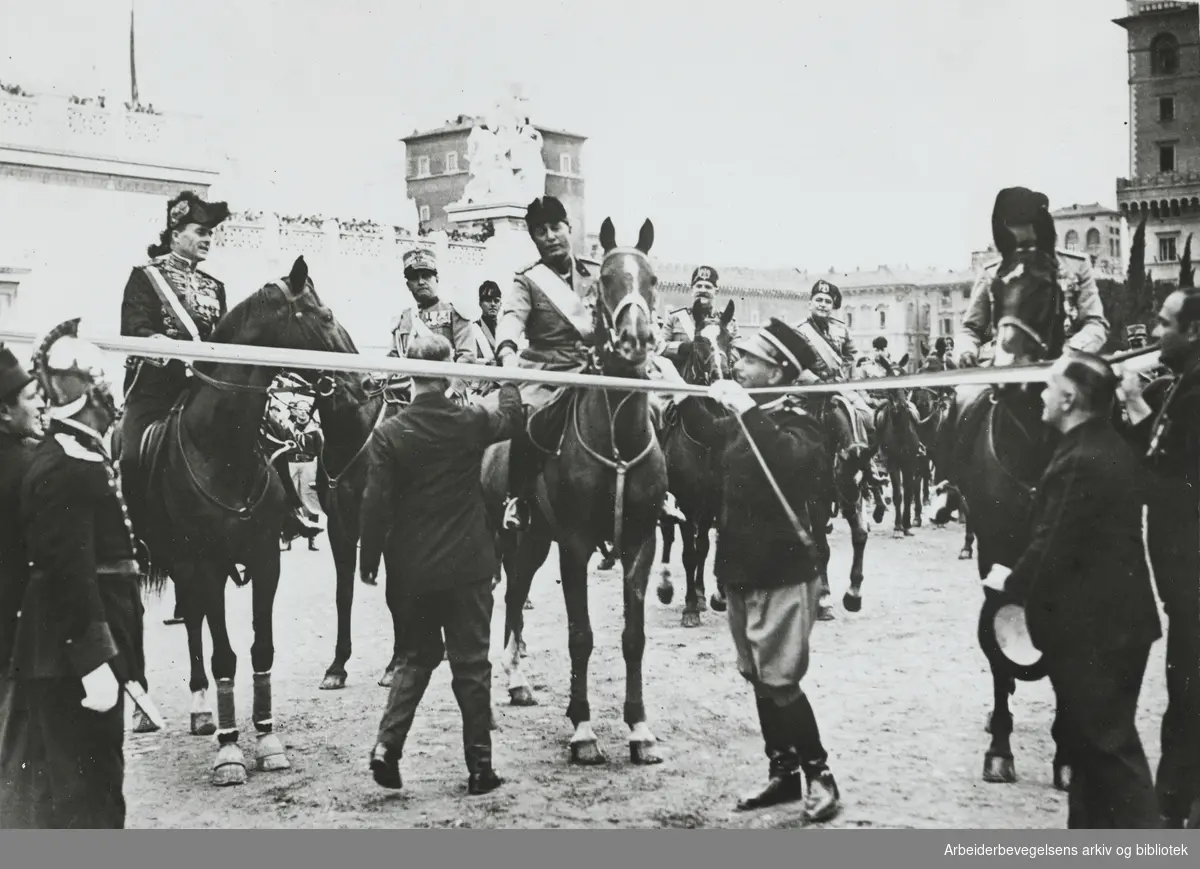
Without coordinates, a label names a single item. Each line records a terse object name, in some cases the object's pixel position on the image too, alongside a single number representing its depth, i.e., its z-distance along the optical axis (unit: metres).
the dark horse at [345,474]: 7.98
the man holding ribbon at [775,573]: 5.75
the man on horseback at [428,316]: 8.06
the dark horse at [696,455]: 9.42
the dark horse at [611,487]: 6.67
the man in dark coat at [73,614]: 4.92
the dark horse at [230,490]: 6.60
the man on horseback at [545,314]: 7.34
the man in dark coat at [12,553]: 5.20
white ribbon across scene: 6.12
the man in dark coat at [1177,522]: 5.65
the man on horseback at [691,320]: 8.64
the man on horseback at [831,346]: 7.16
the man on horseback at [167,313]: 7.04
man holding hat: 5.10
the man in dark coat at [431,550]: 6.08
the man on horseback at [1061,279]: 6.27
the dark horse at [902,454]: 10.87
